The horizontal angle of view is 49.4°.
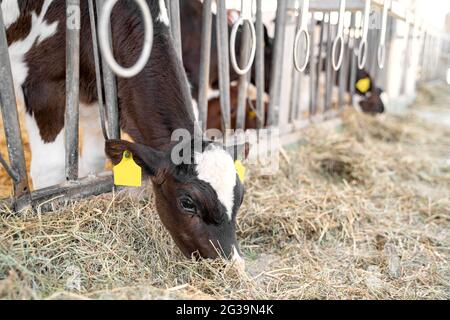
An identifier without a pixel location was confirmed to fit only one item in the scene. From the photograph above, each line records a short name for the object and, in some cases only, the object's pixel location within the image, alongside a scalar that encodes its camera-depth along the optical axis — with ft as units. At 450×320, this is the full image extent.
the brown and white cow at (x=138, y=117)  7.89
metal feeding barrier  7.96
